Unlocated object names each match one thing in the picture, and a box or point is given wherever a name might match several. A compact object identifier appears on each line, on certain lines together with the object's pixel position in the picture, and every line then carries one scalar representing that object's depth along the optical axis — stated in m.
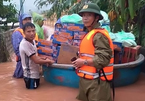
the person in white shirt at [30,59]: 4.22
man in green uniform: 2.97
